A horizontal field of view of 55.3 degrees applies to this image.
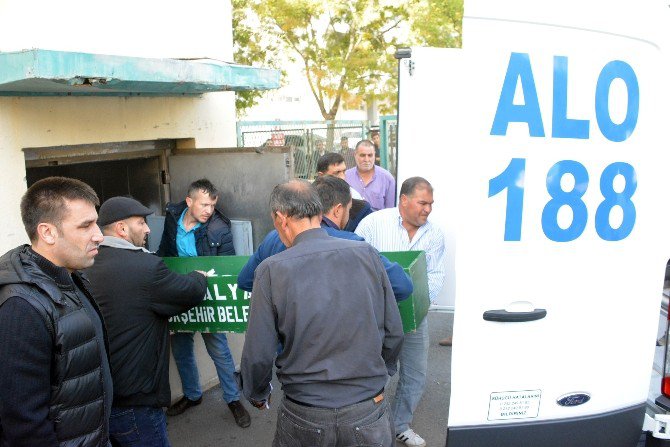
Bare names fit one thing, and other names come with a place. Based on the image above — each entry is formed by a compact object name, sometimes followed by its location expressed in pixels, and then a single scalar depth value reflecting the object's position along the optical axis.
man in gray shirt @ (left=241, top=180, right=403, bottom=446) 2.42
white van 2.25
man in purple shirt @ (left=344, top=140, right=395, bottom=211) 6.37
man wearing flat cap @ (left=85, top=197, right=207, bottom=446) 3.00
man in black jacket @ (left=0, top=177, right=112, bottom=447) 2.09
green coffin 3.60
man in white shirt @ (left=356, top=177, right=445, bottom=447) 4.00
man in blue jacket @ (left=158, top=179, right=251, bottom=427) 4.42
